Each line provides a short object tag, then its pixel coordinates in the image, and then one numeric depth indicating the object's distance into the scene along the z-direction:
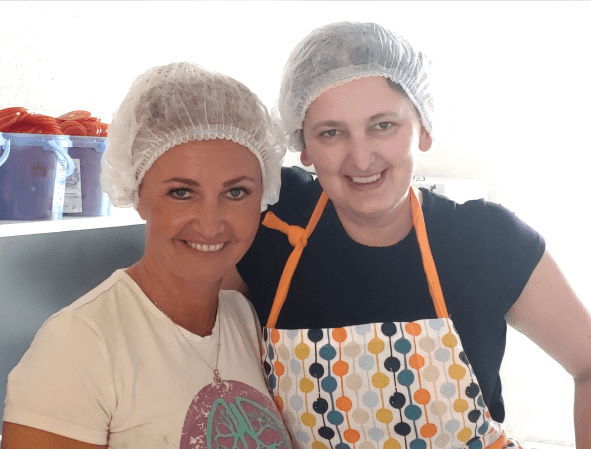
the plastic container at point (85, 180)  1.60
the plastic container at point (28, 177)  1.47
